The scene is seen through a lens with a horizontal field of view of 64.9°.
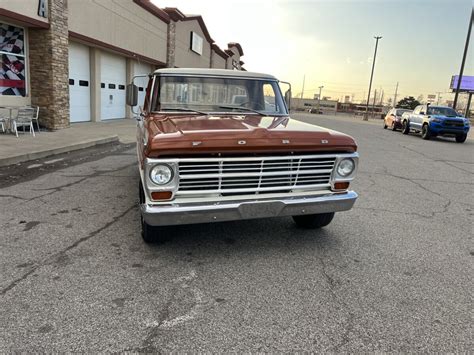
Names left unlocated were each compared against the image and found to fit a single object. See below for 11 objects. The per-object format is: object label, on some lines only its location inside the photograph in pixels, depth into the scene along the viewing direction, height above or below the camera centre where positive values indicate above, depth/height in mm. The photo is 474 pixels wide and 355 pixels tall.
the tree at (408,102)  89375 +2001
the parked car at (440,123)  17984 -479
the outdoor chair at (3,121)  10956 -1203
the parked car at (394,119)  24672 -653
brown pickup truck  3209 -636
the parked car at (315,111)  78112 -1544
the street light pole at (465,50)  24269 +4237
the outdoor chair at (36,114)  11866 -1027
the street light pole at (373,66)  46878 +5038
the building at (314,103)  115769 +158
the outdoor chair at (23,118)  10516 -1022
